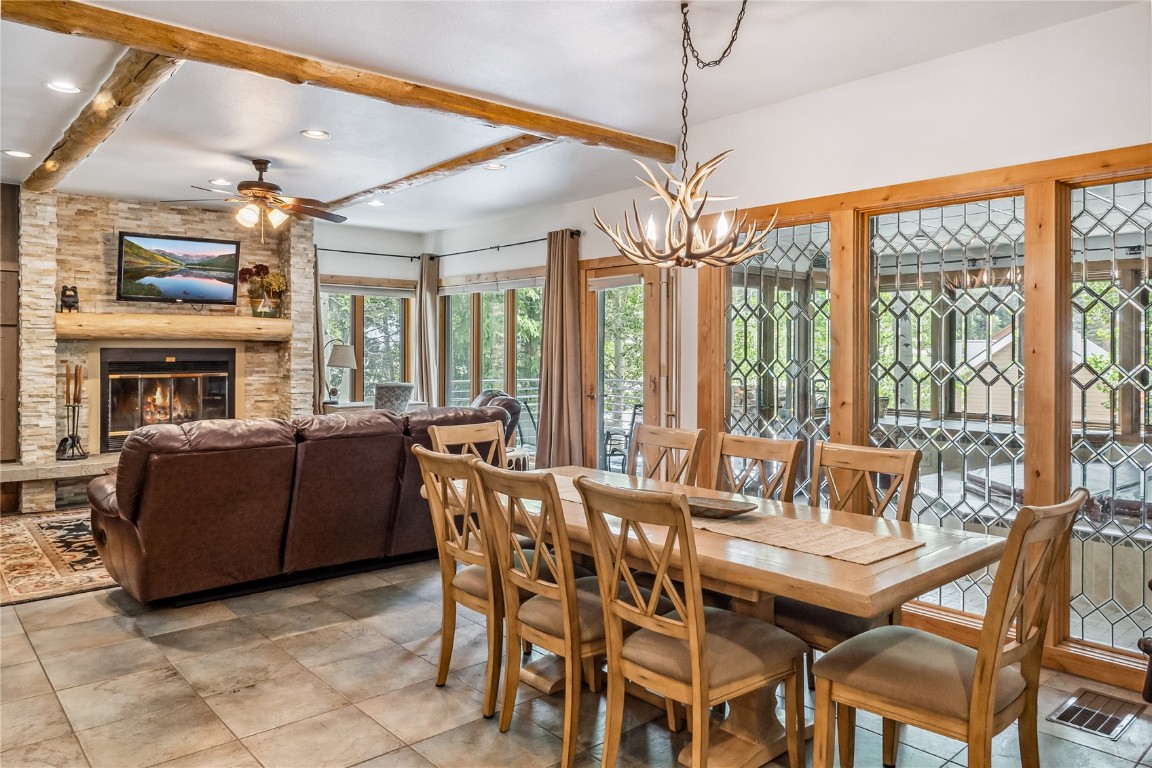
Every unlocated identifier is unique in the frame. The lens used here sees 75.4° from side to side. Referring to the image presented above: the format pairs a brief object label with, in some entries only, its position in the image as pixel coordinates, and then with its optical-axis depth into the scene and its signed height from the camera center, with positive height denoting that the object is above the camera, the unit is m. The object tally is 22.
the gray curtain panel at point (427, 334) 8.84 +0.57
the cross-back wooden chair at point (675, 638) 1.96 -0.76
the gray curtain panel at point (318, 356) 7.88 +0.28
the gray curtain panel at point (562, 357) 6.82 +0.23
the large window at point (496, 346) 7.88 +0.41
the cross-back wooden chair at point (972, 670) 1.79 -0.77
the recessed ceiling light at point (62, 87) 3.86 +1.55
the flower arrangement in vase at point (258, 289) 7.43 +0.93
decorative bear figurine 6.41 +0.72
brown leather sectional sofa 3.44 -0.58
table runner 2.21 -0.50
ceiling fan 5.33 +1.30
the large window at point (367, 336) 8.55 +0.54
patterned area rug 4.08 -1.10
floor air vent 2.63 -1.22
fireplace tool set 6.41 -0.32
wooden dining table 1.91 -0.52
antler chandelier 2.68 +0.54
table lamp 7.94 +0.27
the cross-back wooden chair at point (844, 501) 2.40 -0.47
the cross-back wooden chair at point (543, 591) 2.29 -0.69
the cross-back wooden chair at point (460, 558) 2.66 -0.66
